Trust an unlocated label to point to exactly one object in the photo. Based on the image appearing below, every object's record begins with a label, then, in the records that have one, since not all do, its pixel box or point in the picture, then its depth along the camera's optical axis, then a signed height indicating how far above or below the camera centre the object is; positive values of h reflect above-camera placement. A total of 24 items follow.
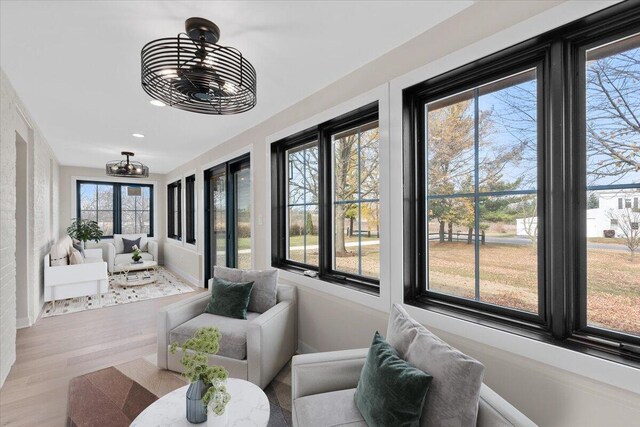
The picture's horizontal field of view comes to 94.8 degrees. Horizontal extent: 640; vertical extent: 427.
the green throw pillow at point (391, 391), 1.12 -0.71
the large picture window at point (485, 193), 1.53 +0.11
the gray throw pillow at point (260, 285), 2.66 -0.64
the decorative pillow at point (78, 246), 5.80 -0.58
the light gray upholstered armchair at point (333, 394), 1.10 -0.87
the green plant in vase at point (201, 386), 1.31 -0.77
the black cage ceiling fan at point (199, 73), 1.54 +0.77
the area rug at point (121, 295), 4.16 -1.29
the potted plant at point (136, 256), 5.87 -0.80
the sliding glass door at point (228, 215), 4.29 +0.00
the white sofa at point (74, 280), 4.07 -0.91
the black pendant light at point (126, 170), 4.61 +0.74
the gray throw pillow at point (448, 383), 1.06 -0.63
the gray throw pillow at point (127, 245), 6.93 -0.68
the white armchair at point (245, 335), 2.13 -0.94
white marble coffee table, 1.33 -0.94
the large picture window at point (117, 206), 7.12 +0.27
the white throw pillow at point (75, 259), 4.54 -0.65
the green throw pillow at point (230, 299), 2.52 -0.73
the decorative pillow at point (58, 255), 4.31 -0.59
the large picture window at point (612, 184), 1.24 +0.12
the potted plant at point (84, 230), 6.36 -0.30
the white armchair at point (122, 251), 6.51 -0.81
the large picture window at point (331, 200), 2.40 +0.13
